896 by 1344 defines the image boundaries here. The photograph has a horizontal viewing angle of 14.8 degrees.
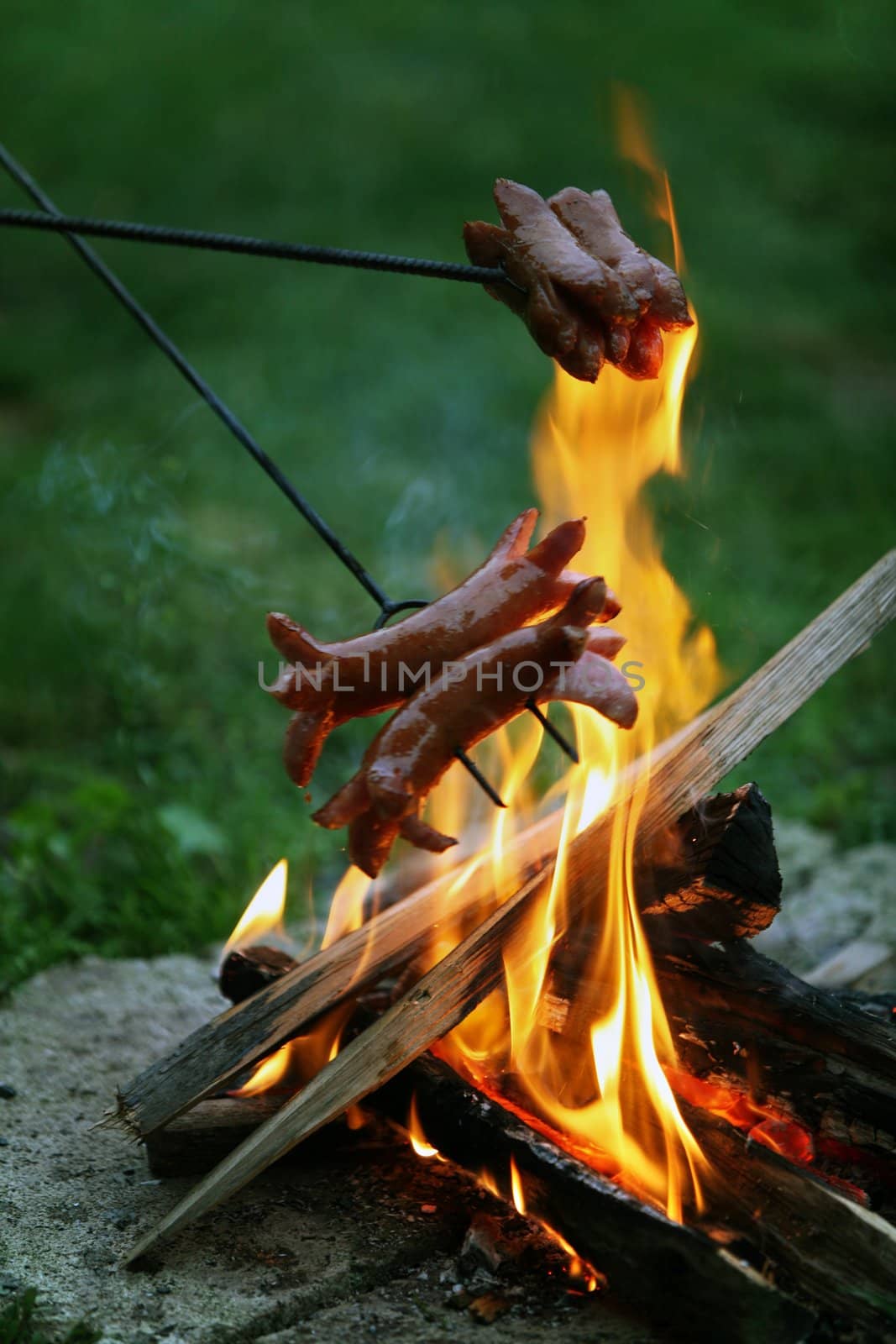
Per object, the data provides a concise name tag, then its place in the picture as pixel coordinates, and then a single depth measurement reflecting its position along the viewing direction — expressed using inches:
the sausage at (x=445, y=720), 54.2
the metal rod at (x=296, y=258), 53.6
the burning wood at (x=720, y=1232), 52.9
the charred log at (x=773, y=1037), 55.6
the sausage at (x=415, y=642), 55.3
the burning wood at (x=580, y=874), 56.7
